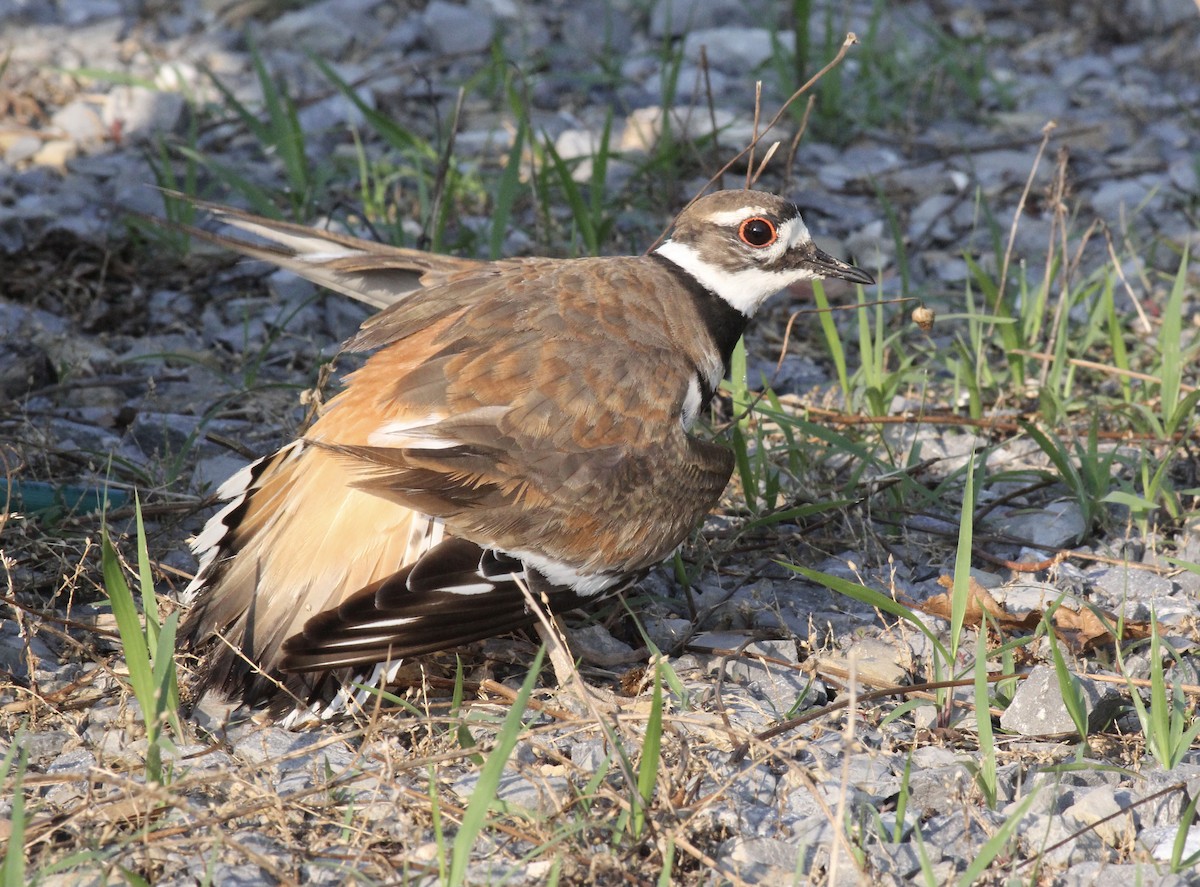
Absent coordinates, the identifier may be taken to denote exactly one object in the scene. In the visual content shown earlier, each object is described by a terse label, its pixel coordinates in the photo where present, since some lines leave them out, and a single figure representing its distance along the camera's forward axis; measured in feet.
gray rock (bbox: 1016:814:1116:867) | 19.27
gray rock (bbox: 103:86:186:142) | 45.44
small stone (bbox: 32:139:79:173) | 43.86
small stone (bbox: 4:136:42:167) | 43.91
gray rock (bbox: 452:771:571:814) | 19.92
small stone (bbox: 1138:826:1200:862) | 19.37
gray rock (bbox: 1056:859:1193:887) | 18.56
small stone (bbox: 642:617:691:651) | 25.68
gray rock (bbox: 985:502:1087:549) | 28.94
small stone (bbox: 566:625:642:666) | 25.32
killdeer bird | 22.27
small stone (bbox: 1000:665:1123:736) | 22.26
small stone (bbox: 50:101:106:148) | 45.39
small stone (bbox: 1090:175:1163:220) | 43.52
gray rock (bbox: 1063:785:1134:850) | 19.66
